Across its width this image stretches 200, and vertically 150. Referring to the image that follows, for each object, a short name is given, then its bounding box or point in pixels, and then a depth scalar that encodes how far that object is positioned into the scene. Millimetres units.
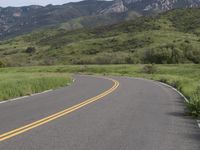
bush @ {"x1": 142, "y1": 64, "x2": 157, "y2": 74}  71562
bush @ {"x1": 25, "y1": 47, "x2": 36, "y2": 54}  145500
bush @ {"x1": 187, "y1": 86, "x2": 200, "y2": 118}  16297
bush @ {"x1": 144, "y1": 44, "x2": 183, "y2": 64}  98319
